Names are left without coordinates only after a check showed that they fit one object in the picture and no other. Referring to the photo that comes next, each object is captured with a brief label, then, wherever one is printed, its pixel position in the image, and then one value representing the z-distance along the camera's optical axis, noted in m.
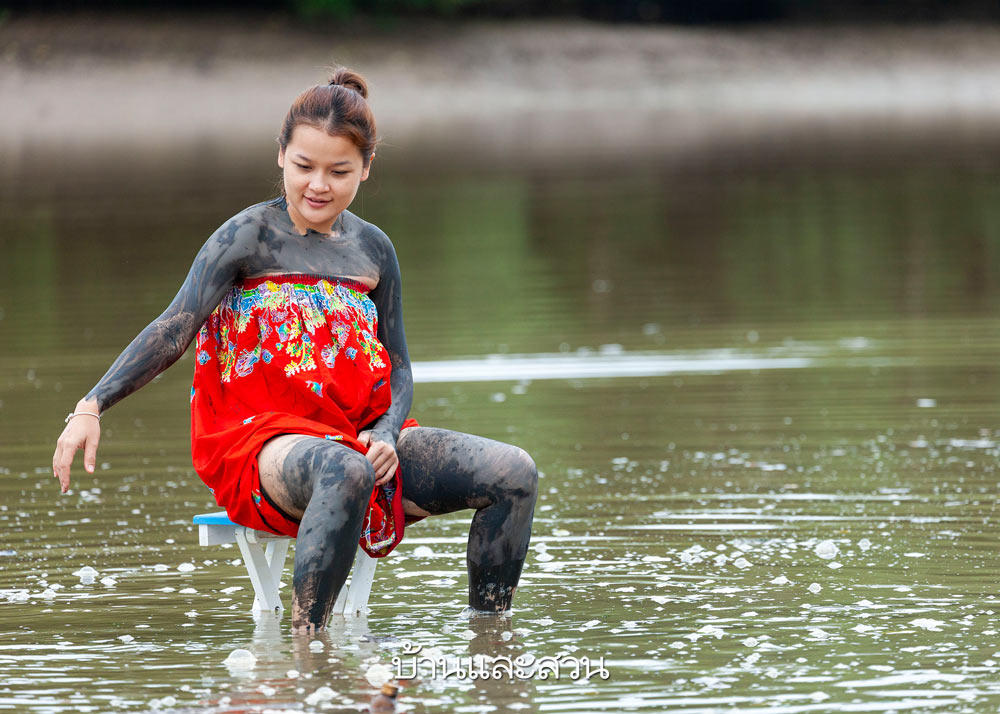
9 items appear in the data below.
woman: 9.82
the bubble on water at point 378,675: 9.34
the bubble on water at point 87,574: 11.80
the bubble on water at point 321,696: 9.00
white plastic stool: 10.36
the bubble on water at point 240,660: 9.68
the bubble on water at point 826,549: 12.00
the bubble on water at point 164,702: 9.02
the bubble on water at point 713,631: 10.13
